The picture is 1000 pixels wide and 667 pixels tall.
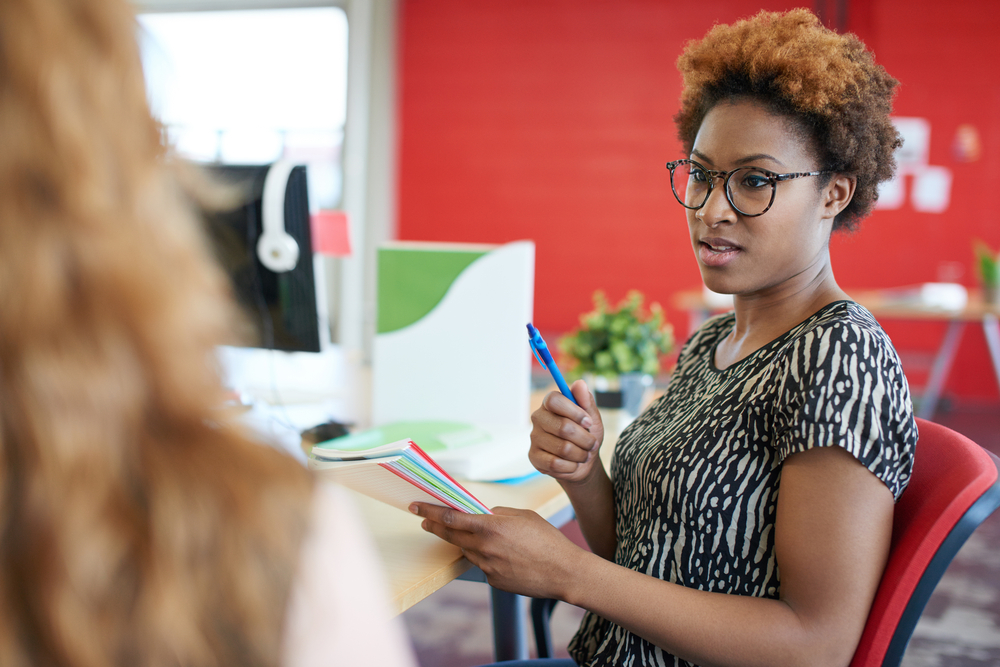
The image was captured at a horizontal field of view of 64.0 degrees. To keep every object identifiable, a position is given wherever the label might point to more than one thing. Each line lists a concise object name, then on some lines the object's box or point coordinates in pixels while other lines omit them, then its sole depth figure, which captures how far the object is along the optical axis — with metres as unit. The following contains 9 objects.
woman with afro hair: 0.79
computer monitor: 1.53
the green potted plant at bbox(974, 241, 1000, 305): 4.35
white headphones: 1.52
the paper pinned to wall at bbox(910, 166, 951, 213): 5.30
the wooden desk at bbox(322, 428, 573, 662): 0.90
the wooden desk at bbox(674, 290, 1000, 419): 4.24
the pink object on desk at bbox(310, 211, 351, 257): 2.20
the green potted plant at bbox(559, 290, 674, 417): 1.74
